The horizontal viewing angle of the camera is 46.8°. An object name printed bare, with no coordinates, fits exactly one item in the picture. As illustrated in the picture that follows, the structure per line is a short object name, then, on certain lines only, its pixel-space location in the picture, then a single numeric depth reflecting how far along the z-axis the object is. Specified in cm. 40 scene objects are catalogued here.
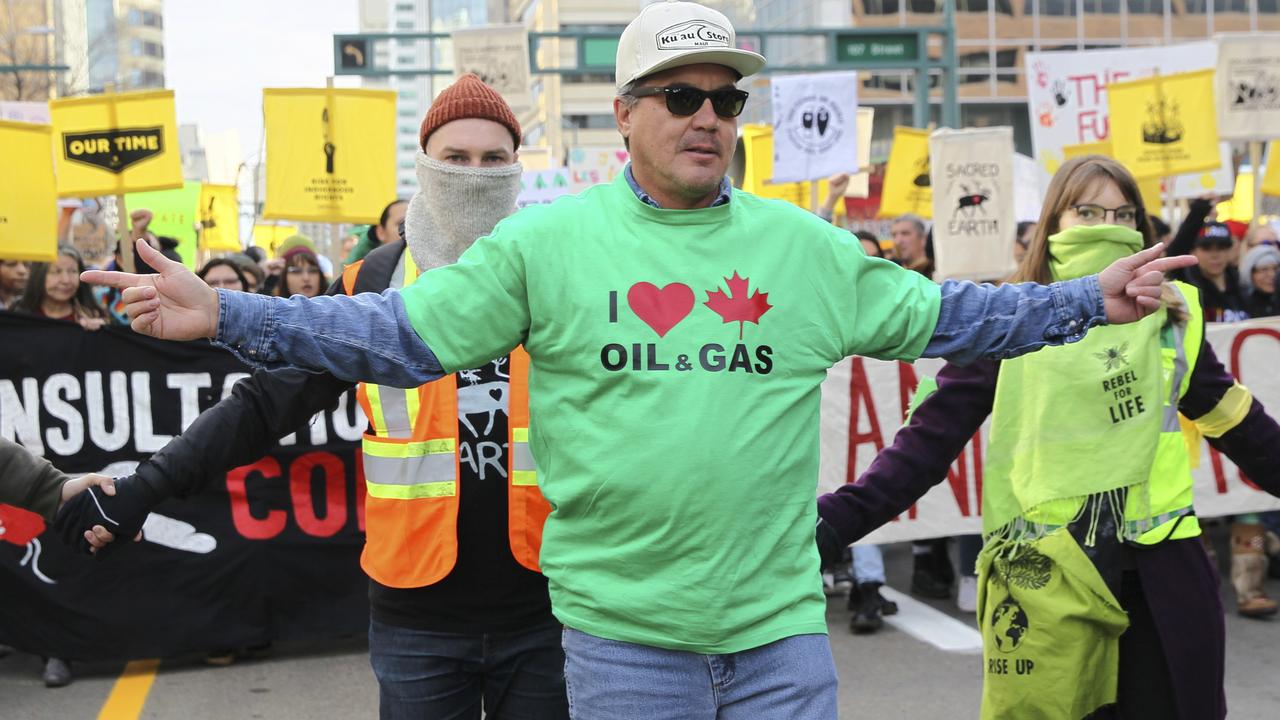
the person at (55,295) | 810
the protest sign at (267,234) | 2519
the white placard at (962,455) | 776
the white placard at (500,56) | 1608
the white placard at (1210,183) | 1656
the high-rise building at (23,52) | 3488
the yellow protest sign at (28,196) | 944
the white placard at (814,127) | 1269
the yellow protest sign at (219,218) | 1734
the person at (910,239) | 1030
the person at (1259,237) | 1137
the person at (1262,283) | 976
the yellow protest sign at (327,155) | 1096
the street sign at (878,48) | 2298
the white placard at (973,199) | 1148
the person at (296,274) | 1007
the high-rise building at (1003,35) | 5600
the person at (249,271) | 990
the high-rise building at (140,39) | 11419
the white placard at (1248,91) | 1247
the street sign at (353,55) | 2241
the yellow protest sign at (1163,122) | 1214
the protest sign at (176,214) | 1508
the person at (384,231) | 800
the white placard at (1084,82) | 1376
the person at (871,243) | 935
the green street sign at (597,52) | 2247
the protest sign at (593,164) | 2005
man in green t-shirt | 240
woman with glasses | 338
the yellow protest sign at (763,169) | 1394
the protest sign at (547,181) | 1570
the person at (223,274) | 900
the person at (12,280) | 1017
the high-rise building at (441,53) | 13182
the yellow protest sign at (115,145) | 1035
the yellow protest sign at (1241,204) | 1968
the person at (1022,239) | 1094
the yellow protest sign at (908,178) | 1435
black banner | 682
